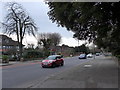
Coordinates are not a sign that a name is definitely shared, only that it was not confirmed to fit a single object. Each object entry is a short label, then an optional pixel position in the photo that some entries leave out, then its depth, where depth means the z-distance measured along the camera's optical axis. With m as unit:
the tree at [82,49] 60.14
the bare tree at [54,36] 50.47
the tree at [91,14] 5.26
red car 13.02
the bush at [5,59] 20.18
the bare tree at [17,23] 26.30
